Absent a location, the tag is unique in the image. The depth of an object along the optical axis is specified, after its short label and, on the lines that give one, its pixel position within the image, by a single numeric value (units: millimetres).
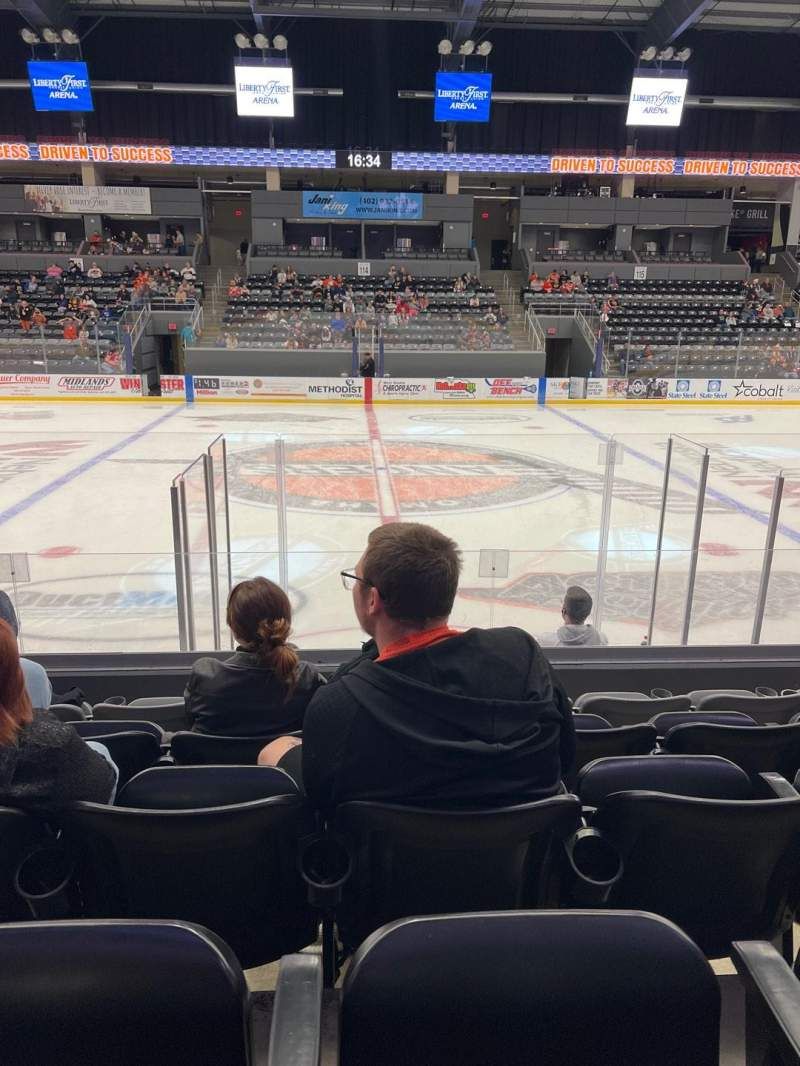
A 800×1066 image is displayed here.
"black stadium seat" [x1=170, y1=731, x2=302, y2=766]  2227
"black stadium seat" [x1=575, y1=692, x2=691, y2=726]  3018
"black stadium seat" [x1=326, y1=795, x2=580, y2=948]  1384
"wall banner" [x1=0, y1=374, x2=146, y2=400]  18672
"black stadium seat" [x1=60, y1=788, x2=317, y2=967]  1418
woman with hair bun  2336
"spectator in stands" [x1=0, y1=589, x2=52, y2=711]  2477
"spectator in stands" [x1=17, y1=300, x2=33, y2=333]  21536
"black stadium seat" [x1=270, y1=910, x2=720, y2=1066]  1042
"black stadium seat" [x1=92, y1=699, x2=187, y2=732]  3037
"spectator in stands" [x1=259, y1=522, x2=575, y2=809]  1459
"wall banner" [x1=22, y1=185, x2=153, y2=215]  28547
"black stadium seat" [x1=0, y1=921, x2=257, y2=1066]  1036
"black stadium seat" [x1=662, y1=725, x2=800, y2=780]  2215
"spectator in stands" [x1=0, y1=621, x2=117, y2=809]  1564
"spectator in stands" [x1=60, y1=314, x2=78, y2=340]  18812
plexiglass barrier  4188
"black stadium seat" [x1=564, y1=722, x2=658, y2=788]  2311
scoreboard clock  28094
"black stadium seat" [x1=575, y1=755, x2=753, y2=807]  1746
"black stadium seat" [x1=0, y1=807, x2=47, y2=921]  1461
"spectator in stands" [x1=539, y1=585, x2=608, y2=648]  4168
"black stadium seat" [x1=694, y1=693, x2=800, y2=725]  3039
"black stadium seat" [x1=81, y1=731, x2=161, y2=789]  2127
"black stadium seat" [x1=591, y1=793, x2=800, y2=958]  1485
